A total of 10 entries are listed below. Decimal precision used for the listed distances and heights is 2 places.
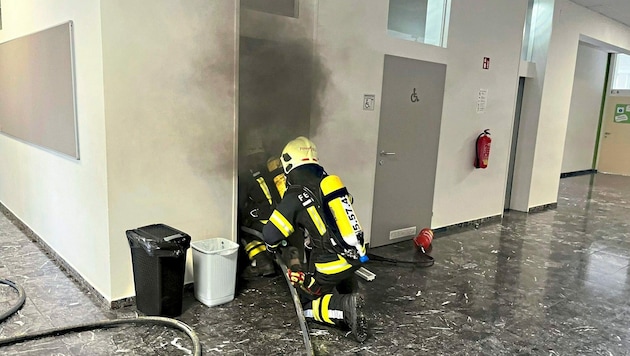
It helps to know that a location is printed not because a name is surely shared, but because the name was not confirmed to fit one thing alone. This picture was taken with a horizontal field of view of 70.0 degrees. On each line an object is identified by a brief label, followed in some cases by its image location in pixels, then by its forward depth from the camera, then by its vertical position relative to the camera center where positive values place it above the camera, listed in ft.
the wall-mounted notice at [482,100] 17.67 +0.38
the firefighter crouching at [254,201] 11.50 -2.58
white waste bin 9.80 -3.83
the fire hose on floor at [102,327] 8.21 -4.49
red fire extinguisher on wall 17.71 -1.56
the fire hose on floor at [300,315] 8.17 -4.21
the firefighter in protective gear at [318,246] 9.02 -2.95
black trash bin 8.84 -3.42
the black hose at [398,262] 13.46 -4.60
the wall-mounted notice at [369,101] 13.76 +0.11
